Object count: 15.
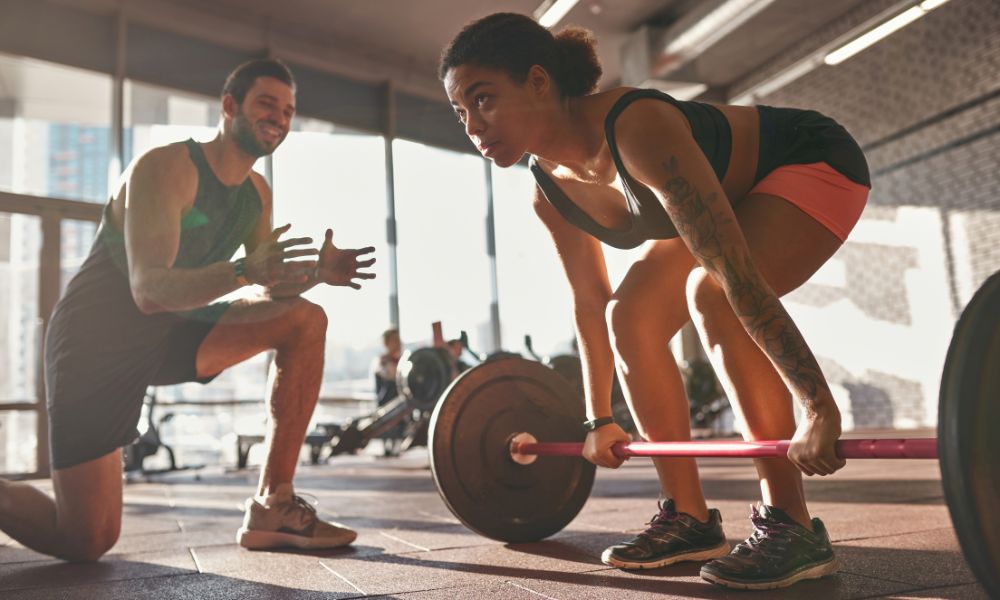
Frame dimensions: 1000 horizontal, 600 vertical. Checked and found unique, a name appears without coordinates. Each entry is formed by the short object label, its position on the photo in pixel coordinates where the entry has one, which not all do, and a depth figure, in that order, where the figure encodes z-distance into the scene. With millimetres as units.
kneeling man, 1669
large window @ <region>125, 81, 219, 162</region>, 6270
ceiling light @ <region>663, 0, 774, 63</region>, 6199
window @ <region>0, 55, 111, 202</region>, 5699
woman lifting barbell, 1136
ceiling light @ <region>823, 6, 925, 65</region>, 6167
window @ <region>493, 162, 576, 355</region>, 8055
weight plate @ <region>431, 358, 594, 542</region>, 1742
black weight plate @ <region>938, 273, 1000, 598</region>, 756
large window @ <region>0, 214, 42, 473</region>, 5289
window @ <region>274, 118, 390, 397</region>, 6742
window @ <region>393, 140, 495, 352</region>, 7430
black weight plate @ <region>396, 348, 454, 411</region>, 4852
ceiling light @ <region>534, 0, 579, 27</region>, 6094
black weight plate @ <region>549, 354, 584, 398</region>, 4938
